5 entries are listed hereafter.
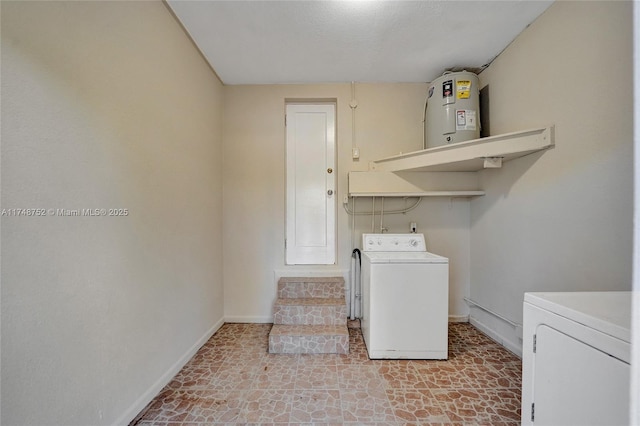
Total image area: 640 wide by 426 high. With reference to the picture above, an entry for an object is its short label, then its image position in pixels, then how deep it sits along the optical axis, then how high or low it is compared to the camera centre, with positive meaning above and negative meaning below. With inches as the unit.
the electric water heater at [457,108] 86.0 +37.5
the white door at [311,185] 107.7 +10.8
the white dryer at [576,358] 27.6 -20.1
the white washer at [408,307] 76.1 -32.0
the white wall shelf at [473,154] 65.7 +18.3
